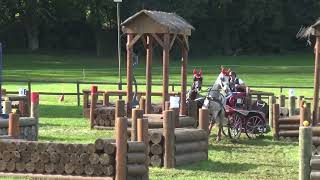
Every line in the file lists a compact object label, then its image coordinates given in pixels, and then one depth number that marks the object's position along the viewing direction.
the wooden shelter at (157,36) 19.59
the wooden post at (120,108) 19.34
